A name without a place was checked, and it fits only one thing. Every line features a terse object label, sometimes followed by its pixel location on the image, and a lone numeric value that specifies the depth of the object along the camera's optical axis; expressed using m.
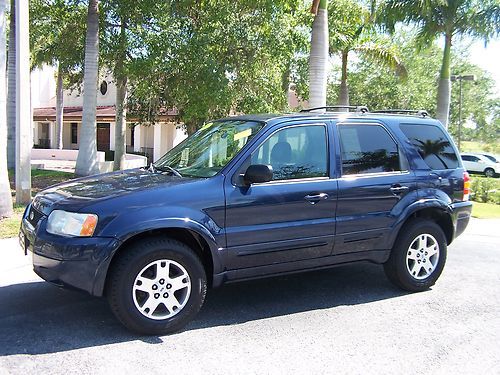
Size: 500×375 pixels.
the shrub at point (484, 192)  17.48
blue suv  4.15
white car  34.25
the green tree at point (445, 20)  15.02
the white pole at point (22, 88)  9.35
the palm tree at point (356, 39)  15.83
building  29.94
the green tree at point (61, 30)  15.12
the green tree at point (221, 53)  13.00
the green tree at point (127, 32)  13.41
